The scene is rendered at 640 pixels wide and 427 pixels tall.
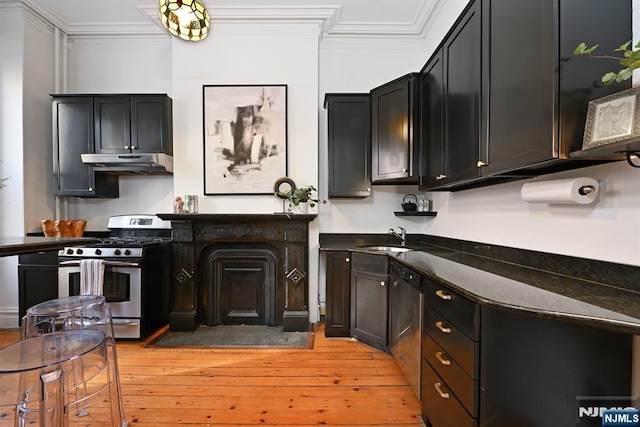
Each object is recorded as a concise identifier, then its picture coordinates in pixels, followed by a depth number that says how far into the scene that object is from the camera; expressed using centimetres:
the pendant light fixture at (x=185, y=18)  275
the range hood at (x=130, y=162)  295
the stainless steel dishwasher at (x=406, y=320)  182
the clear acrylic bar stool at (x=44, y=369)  99
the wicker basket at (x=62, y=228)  297
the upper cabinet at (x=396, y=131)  263
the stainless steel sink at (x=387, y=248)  292
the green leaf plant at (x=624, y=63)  91
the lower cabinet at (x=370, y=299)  247
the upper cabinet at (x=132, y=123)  309
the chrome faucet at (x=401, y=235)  320
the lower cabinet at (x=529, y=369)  101
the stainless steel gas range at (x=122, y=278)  273
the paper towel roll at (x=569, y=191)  127
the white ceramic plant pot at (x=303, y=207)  312
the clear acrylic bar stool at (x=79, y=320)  157
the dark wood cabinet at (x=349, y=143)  304
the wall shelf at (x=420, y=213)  303
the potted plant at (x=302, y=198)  300
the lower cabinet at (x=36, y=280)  291
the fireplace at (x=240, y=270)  300
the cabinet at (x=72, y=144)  312
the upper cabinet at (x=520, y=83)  113
